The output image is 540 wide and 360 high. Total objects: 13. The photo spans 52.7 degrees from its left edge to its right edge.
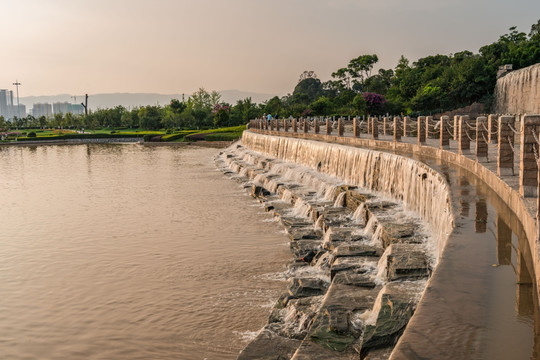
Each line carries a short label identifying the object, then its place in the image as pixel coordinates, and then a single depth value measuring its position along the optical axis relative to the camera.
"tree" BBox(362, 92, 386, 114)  50.97
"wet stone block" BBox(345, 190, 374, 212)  13.62
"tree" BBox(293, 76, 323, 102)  124.75
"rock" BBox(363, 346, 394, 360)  4.88
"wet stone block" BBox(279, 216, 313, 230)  13.75
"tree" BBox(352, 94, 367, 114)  49.91
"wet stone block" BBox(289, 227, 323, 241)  12.36
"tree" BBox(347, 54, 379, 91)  84.44
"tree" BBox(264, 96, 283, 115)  69.61
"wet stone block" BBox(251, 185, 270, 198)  19.27
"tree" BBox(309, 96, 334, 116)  56.66
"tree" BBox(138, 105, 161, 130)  90.44
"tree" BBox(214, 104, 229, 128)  76.81
